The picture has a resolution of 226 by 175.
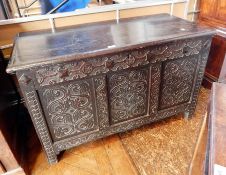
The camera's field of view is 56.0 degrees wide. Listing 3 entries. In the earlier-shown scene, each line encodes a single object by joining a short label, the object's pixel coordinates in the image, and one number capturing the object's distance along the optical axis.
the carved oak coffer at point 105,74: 1.15
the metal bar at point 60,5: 1.56
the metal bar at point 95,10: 1.48
